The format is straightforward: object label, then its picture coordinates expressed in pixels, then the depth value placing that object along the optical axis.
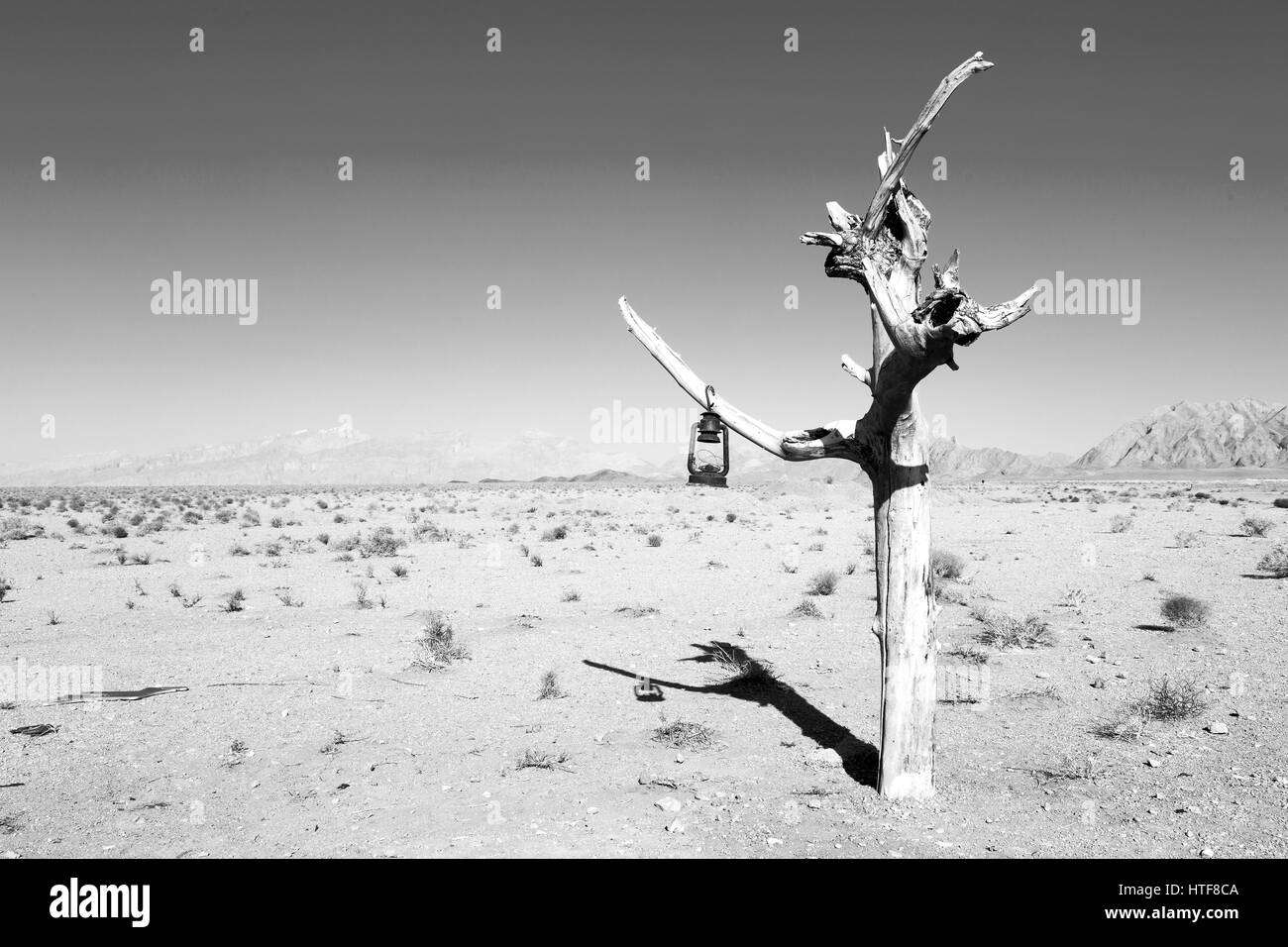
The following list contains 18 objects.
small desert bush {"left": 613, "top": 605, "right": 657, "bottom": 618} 12.83
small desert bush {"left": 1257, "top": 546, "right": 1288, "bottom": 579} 13.77
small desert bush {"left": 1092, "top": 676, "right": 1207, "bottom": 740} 6.60
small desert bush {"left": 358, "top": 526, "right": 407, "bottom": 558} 20.80
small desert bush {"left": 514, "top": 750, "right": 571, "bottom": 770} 6.31
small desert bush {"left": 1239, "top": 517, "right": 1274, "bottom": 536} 20.50
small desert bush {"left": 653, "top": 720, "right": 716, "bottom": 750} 6.84
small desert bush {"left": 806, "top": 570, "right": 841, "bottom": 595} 14.27
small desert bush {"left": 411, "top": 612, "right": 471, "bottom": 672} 9.62
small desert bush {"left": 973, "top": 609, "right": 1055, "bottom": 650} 9.97
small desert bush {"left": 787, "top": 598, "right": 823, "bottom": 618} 12.46
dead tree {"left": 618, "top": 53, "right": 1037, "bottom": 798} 4.92
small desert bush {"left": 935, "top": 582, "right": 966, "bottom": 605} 13.03
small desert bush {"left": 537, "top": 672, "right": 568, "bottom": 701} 8.34
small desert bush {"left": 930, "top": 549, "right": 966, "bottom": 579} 15.23
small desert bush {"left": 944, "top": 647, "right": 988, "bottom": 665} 9.27
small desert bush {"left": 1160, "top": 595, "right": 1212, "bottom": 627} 10.43
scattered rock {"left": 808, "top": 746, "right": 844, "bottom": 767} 6.31
